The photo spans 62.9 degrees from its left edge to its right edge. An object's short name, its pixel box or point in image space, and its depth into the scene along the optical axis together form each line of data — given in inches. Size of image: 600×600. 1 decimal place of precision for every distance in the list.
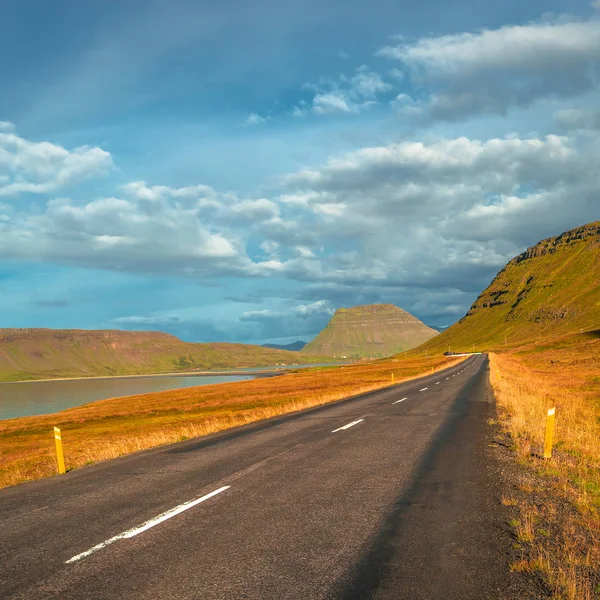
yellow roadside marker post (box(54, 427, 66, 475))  532.1
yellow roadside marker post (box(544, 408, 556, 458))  476.4
